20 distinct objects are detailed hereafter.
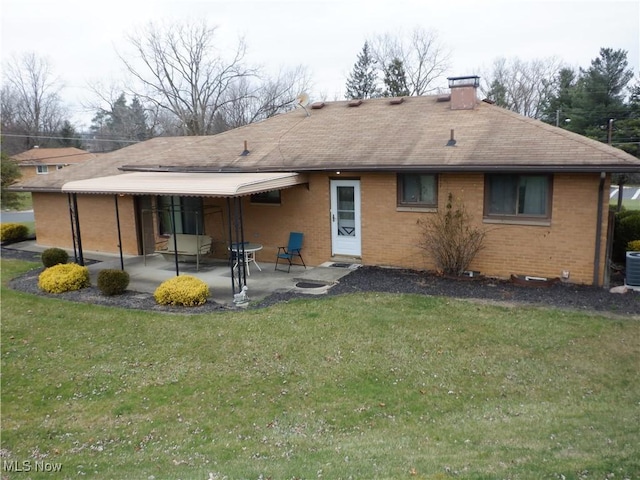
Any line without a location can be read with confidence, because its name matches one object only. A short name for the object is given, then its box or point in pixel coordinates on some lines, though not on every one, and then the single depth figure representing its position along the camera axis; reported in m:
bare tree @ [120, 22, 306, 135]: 43.22
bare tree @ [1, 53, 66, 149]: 56.88
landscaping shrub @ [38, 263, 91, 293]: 12.40
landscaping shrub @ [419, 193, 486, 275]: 11.55
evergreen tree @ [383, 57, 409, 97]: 45.34
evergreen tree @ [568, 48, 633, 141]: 38.66
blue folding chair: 13.64
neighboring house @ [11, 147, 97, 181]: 48.00
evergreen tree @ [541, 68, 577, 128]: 42.99
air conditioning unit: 10.21
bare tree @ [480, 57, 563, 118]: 51.22
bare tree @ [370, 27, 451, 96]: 46.94
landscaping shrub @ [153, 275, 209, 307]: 10.68
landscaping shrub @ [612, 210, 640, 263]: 13.27
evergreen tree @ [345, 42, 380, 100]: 48.41
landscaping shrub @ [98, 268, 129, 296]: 11.65
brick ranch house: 10.71
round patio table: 12.45
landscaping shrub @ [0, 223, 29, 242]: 20.00
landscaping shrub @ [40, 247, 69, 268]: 14.64
